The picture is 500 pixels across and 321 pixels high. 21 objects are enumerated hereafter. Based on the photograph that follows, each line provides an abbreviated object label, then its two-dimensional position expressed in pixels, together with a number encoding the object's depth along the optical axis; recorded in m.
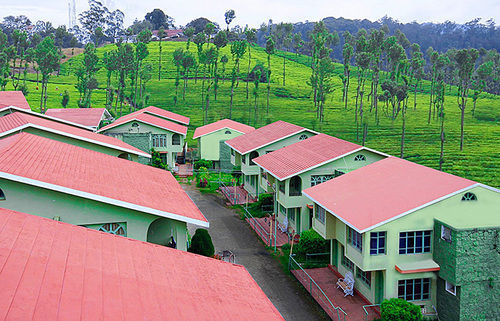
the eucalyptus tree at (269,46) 92.50
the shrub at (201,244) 22.81
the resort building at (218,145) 55.72
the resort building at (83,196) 17.25
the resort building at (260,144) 42.91
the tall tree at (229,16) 133.73
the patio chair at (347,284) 23.86
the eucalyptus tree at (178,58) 101.31
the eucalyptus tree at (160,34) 121.88
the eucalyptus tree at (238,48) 89.35
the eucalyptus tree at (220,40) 98.44
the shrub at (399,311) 19.75
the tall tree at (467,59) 68.88
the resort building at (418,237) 20.23
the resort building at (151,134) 50.31
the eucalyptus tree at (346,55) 95.78
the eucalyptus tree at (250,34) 114.56
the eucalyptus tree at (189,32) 128.25
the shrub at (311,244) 29.08
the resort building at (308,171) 32.41
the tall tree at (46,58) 78.38
